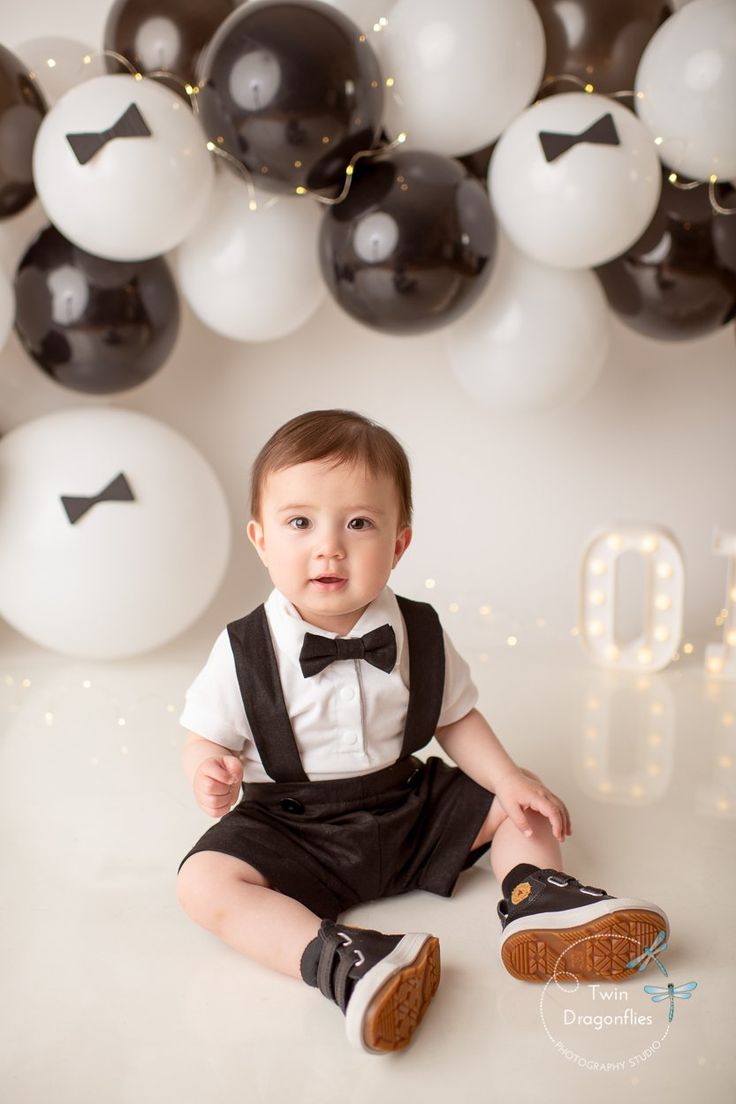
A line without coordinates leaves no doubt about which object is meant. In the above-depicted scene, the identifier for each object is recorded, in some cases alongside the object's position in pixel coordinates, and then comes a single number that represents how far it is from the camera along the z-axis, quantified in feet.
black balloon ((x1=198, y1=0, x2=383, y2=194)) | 5.06
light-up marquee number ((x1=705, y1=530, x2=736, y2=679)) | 6.64
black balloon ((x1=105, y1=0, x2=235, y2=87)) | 5.67
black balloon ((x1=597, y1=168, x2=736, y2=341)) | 5.62
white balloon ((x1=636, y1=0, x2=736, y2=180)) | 5.28
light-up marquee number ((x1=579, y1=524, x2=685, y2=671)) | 6.58
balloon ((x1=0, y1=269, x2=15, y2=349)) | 5.77
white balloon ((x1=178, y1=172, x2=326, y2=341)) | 5.75
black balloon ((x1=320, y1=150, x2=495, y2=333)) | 5.33
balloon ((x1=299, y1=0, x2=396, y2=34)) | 5.76
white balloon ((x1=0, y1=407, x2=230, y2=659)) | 6.08
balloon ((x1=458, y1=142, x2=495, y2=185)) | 6.00
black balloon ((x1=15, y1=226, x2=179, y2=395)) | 5.77
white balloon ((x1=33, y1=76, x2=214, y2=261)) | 5.32
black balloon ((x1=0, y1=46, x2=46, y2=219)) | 5.54
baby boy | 3.81
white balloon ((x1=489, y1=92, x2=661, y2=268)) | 5.33
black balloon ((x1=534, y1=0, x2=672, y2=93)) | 5.70
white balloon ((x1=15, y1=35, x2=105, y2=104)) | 6.03
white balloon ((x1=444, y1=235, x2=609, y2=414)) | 5.86
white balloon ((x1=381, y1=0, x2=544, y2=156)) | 5.38
